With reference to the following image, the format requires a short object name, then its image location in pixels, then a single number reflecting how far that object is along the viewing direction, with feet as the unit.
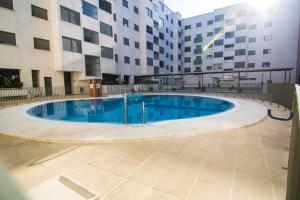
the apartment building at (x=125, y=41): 50.56
